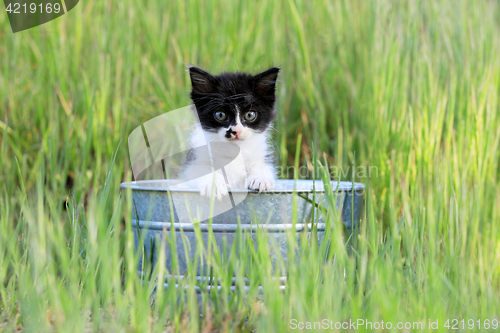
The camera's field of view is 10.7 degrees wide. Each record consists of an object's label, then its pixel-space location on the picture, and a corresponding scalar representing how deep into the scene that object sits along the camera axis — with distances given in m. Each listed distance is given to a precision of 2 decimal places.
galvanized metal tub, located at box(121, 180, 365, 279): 2.39
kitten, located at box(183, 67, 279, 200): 2.44
